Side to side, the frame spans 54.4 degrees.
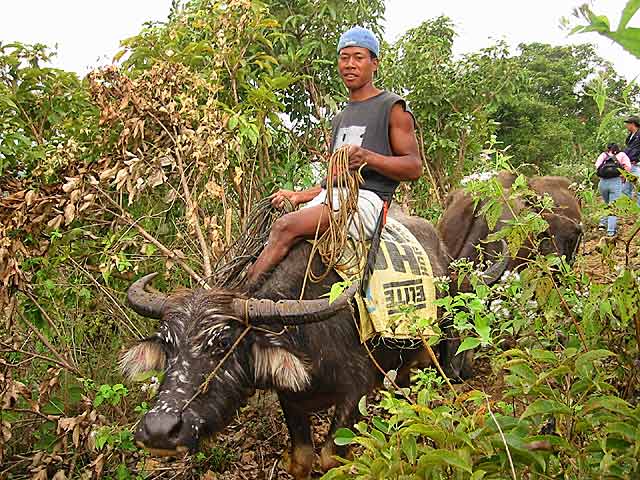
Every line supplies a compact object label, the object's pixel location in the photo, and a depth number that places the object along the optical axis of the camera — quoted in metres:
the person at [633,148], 6.68
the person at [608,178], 6.49
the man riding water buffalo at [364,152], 2.81
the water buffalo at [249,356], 2.34
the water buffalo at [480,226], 4.80
